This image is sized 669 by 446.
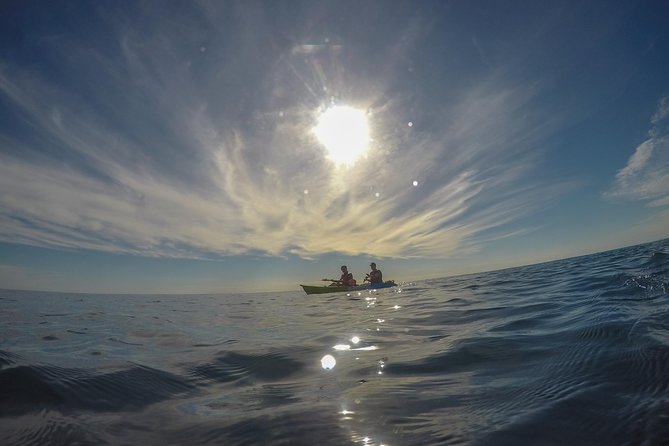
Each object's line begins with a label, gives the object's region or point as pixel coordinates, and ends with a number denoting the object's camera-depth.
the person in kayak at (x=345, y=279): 29.74
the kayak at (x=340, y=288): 27.97
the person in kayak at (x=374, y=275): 30.89
